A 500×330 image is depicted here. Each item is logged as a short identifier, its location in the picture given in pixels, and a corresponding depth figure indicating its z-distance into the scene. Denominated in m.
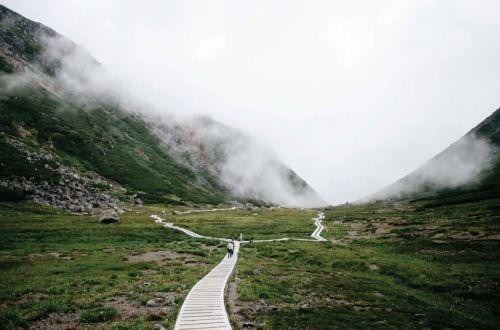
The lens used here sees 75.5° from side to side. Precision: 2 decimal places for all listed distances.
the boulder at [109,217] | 94.06
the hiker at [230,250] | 53.18
